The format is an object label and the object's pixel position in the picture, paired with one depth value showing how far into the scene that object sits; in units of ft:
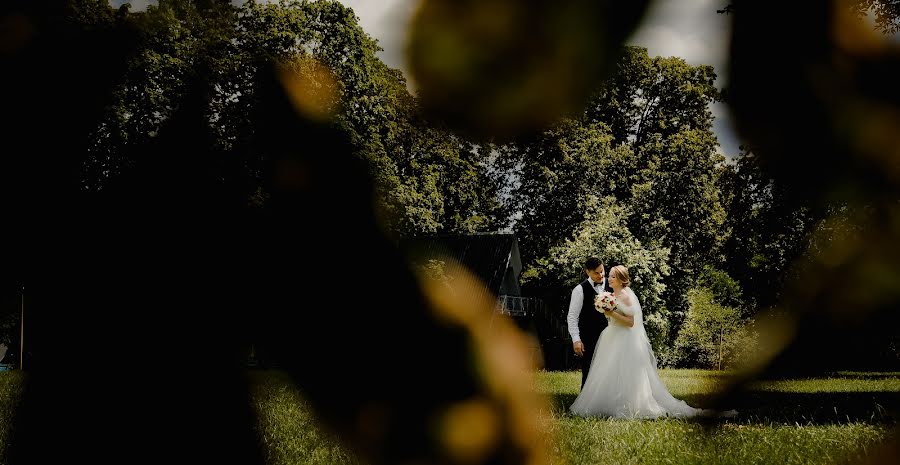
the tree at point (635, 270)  67.51
